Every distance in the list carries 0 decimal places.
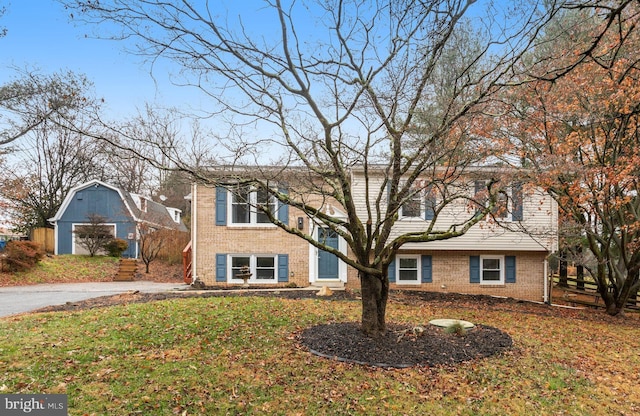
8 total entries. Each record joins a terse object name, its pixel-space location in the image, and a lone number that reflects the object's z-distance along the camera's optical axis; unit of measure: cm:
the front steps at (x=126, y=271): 1808
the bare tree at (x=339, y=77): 521
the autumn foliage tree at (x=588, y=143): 887
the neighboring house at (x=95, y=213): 2223
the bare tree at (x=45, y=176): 2345
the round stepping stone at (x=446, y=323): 734
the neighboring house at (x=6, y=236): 2633
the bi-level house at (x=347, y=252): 1411
